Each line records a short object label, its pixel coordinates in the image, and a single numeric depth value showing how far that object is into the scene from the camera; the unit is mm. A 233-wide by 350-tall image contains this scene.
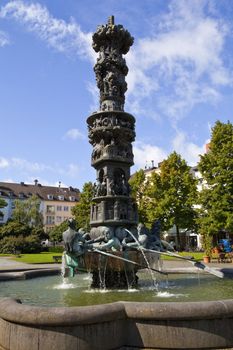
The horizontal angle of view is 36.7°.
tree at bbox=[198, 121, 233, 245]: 37469
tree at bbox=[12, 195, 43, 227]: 84694
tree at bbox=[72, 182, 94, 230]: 59969
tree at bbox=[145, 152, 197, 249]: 48438
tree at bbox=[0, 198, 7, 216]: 74988
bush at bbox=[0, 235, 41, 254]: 52375
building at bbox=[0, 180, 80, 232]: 113688
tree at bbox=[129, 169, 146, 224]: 58125
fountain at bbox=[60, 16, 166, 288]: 12523
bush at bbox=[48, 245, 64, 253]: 63325
